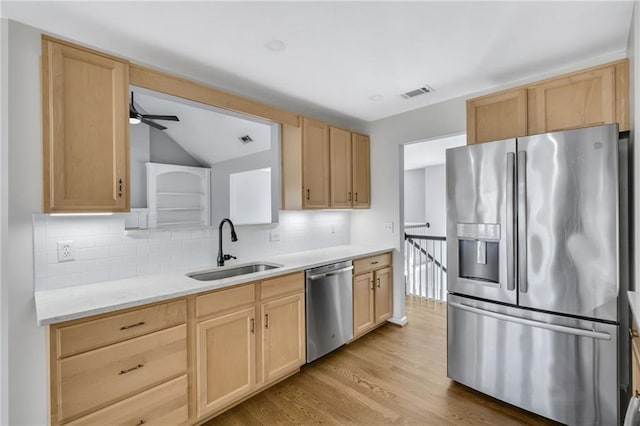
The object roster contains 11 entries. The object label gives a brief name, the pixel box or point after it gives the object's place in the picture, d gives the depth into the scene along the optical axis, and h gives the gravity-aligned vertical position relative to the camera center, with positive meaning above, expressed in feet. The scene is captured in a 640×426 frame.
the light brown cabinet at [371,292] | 10.58 -2.93
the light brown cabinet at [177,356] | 5.01 -2.82
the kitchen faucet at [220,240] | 8.56 -0.73
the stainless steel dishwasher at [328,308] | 8.93 -2.93
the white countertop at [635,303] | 4.12 -1.45
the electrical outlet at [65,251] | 6.30 -0.73
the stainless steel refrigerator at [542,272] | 5.89 -1.34
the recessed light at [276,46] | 6.77 +3.79
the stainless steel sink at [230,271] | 8.27 -1.66
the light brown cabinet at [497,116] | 7.73 +2.52
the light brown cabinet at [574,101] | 6.67 +2.52
